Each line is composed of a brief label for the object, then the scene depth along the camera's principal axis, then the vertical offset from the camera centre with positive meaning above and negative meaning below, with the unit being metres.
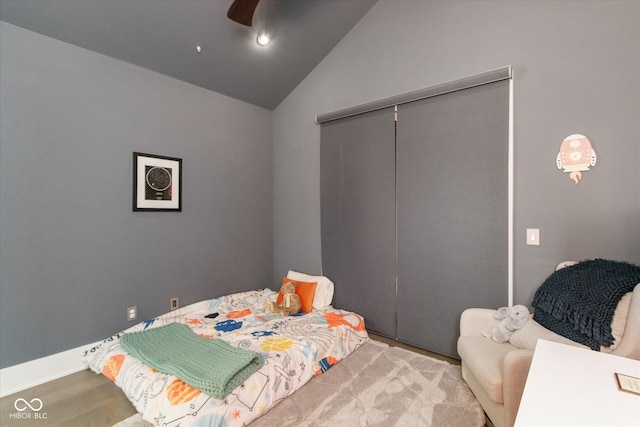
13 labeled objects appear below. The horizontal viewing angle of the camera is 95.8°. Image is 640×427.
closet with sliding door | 2.25 +0.09
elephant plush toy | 1.90 -0.70
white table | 0.71 -0.49
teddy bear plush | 2.83 -0.87
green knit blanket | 1.60 -0.92
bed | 1.54 -0.98
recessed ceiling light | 2.77 +1.72
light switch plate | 2.12 -0.14
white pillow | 3.05 -0.80
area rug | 1.69 -1.18
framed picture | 2.66 +0.32
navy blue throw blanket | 1.43 -0.45
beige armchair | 1.34 -0.81
